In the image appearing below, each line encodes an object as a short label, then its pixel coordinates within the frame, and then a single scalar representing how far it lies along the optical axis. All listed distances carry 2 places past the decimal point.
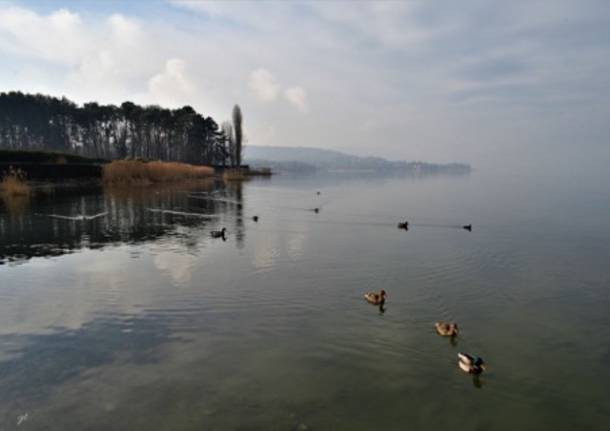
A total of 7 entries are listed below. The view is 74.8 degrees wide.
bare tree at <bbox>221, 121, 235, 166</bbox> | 114.38
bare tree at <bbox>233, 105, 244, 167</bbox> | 109.38
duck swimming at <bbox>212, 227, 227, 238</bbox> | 25.28
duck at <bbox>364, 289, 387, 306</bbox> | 13.82
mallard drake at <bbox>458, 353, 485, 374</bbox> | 9.64
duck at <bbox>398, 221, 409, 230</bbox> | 29.43
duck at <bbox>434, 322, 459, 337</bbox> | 11.48
